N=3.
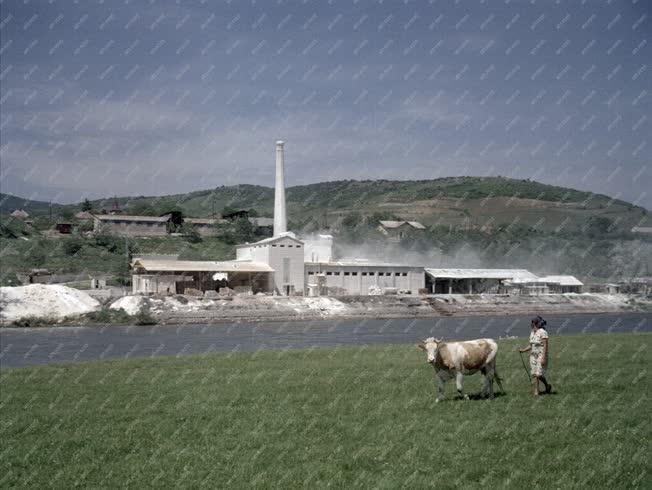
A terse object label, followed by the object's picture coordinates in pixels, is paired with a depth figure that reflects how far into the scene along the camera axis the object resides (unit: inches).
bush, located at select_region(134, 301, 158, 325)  2057.1
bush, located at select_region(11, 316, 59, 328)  1947.6
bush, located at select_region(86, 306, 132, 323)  2055.9
